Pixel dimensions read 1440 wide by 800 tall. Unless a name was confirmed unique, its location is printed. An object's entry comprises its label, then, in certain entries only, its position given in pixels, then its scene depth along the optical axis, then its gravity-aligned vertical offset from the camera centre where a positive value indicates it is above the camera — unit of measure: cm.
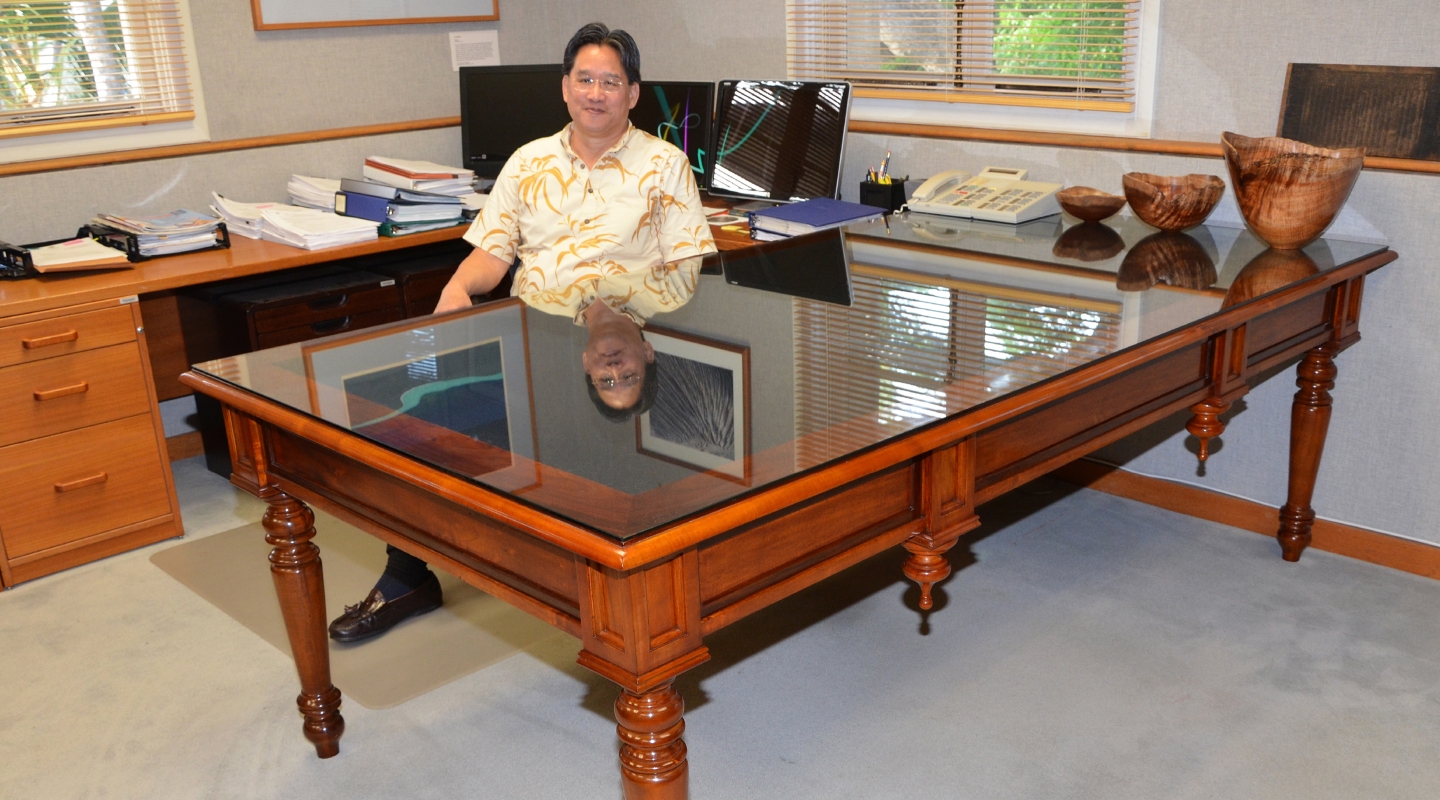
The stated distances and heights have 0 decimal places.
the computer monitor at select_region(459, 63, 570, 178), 374 -13
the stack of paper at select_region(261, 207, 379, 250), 321 -40
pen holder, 306 -35
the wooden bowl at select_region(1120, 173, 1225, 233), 251 -32
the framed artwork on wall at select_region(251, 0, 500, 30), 356 +19
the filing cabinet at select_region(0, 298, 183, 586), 279 -83
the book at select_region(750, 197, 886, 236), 285 -38
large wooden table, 130 -45
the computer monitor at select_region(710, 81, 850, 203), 321 -22
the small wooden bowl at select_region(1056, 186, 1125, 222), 267 -34
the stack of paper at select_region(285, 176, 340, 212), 353 -33
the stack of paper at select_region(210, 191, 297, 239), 338 -37
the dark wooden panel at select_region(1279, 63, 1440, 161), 242 -15
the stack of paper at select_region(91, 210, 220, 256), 313 -38
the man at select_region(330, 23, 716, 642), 246 -31
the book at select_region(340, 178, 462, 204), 341 -33
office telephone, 277 -34
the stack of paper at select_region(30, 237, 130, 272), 290 -41
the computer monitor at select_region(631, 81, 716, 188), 350 -15
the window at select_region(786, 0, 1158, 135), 286 -2
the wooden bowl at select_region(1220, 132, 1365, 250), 229 -28
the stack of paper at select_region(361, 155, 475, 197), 348 -30
